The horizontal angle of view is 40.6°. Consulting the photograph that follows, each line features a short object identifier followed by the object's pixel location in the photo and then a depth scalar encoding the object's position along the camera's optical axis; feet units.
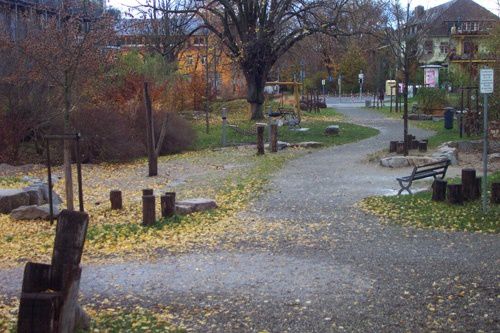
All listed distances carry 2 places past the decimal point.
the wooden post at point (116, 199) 43.09
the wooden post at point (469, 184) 37.86
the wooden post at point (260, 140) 76.48
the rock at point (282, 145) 84.94
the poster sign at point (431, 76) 175.73
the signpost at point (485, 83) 33.24
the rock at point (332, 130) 98.84
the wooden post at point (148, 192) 38.60
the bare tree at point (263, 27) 106.93
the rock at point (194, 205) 39.22
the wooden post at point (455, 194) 37.40
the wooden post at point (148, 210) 35.83
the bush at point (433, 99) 132.36
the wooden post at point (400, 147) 69.87
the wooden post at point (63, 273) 16.29
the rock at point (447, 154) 60.67
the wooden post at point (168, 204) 37.86
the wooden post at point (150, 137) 61.87
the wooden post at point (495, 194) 36.55
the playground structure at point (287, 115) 110.22
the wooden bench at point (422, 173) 43.19
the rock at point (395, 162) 60.39
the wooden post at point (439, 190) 38.78
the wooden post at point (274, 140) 79.77
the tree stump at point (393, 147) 71.82
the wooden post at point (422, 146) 70.74
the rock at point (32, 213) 39.81
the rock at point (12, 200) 43.37
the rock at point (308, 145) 86.22
